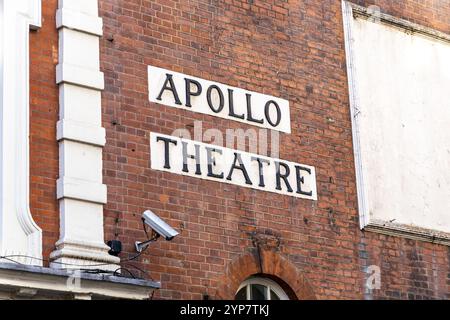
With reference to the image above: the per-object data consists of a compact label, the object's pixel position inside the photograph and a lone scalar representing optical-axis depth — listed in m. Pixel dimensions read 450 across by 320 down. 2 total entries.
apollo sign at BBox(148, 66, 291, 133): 14.20
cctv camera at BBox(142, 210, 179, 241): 12.95
